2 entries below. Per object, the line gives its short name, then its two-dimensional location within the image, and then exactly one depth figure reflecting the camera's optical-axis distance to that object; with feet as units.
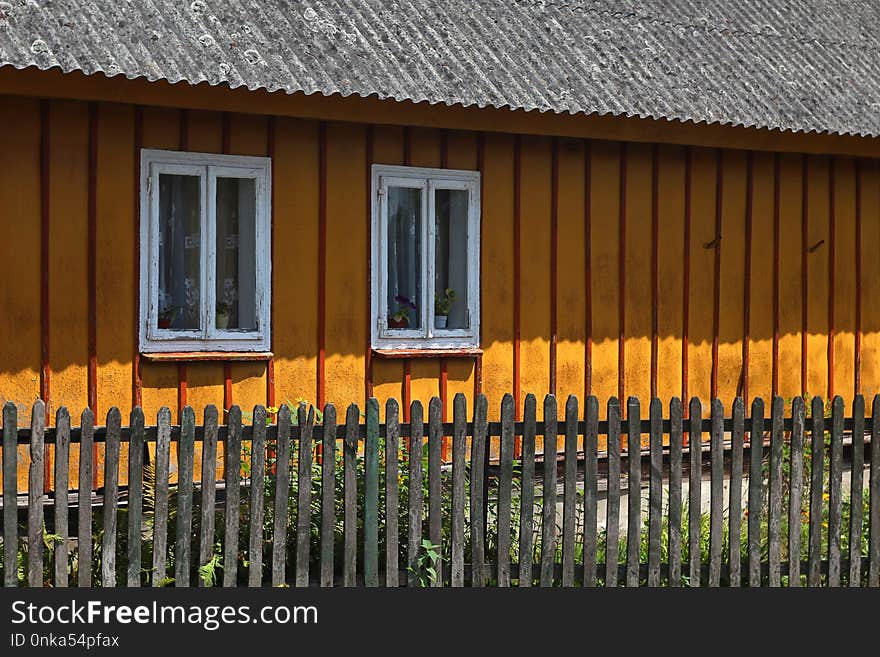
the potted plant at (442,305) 66.80
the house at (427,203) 56.49
